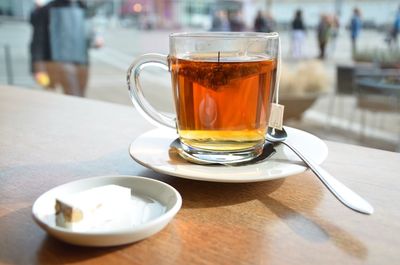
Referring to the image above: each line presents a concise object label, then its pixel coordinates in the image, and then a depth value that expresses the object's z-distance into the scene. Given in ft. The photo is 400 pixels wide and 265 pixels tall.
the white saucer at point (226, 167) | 1.31
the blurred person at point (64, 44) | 7.36
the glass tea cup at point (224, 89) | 1.48
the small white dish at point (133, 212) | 0.98
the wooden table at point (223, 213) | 1.01
